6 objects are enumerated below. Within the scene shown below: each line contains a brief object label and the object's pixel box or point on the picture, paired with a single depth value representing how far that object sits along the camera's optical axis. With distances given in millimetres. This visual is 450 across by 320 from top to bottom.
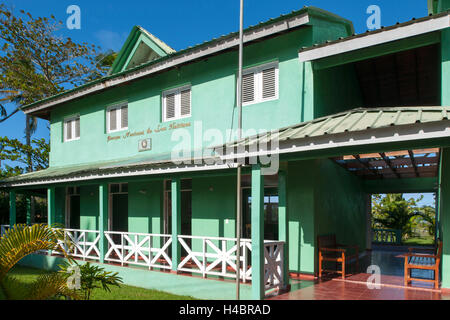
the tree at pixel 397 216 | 21688
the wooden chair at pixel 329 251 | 9159
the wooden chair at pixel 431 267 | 7793
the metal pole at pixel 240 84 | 6324
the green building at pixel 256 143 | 7340
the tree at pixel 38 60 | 23516
